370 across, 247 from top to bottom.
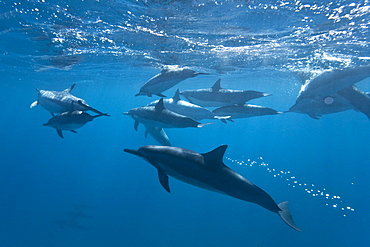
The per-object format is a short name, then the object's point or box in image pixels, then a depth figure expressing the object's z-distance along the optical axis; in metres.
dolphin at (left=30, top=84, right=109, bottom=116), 7.16
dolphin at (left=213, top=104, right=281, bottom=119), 8.19
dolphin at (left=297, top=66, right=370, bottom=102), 6.74
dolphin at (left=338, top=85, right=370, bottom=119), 6.55
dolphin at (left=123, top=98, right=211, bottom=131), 6.57
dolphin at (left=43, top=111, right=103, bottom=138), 6.89
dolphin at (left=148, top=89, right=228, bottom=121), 8.02
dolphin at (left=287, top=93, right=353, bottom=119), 8.06
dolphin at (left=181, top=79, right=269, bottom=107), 8.22
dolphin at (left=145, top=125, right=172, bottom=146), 10.23
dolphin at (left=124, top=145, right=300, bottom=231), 4.01
